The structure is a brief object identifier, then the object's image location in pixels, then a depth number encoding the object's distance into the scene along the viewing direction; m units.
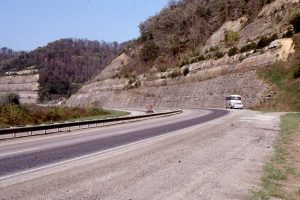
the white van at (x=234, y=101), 63.33
